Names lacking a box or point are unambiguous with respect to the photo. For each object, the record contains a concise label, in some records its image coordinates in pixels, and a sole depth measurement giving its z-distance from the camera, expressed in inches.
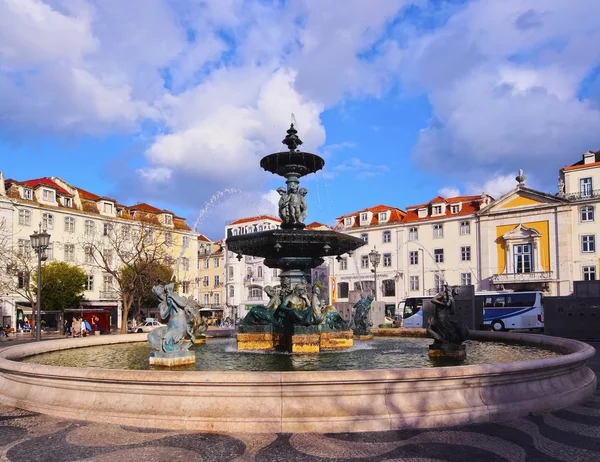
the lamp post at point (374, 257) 1126.4
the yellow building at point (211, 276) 2618.1
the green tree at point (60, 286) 1648.6
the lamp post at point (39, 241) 698.8
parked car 1300.7
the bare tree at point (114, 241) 1647.4
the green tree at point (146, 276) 1342.4
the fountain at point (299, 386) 221.9
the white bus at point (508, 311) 1208.2
